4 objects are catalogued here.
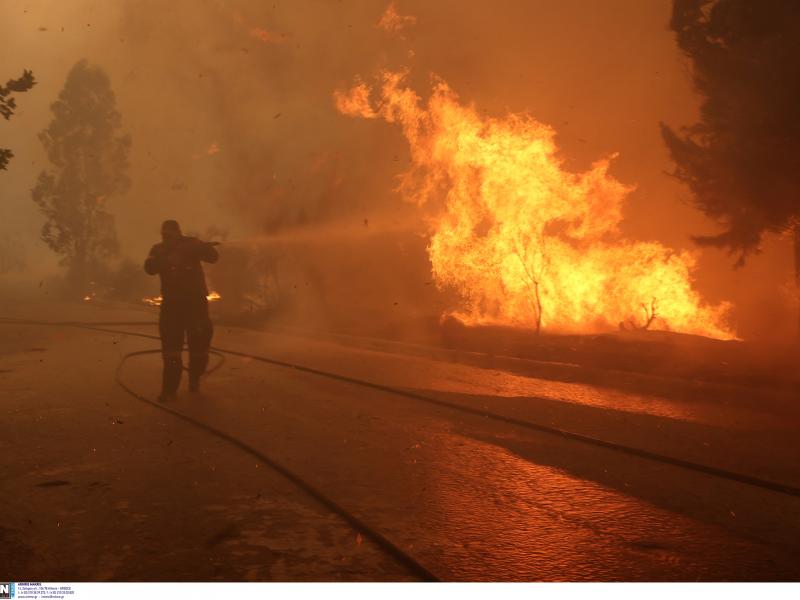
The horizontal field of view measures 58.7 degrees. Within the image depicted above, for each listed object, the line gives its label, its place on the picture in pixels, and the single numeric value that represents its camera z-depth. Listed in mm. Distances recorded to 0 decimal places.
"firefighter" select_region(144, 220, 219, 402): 8984
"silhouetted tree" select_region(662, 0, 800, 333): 13531
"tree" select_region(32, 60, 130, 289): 39344
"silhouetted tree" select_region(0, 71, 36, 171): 12258
